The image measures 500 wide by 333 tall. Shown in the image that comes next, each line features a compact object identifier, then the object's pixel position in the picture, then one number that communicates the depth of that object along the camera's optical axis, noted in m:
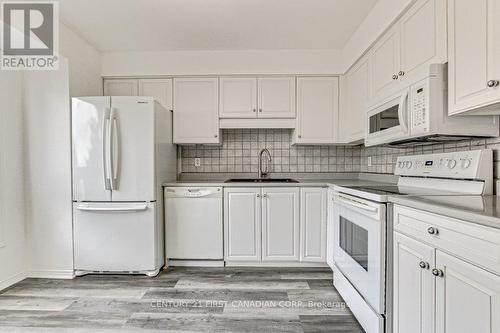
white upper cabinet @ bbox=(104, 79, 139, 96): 3.18
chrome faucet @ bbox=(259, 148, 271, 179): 3.38
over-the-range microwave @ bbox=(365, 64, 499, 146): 1.51
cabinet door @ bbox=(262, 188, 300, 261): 2.84
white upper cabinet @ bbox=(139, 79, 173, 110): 3.15
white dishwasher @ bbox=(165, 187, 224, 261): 2.85
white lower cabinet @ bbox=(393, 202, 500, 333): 0.91
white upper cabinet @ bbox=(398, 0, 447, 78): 1.52
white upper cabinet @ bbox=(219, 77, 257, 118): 3.13
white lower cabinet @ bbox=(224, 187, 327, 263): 2.83
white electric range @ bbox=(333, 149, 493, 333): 1.53
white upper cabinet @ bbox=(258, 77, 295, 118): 3.12
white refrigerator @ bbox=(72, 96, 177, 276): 2.57
